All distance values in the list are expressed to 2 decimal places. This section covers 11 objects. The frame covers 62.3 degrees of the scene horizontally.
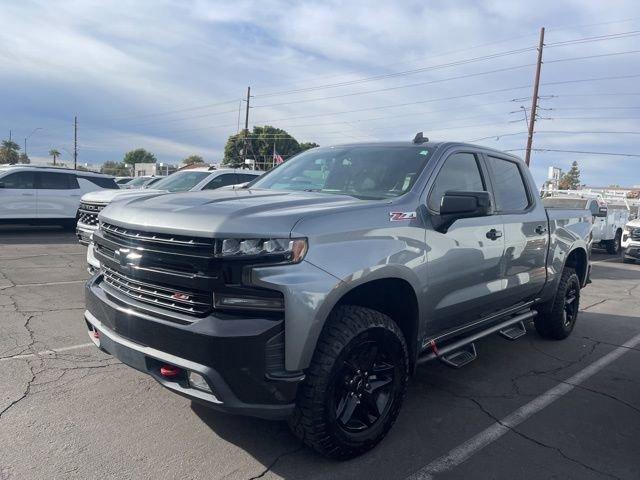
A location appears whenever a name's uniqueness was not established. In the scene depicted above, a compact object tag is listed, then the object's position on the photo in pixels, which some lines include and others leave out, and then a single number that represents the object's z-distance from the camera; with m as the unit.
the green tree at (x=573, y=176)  86.23
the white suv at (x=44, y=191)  13.41
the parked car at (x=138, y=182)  21.78
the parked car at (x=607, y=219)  15.68
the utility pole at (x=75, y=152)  70.19
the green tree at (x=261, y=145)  66.00
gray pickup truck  2.66
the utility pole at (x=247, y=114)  47.16
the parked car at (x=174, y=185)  8.19
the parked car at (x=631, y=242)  14.93
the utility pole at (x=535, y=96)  29.98
